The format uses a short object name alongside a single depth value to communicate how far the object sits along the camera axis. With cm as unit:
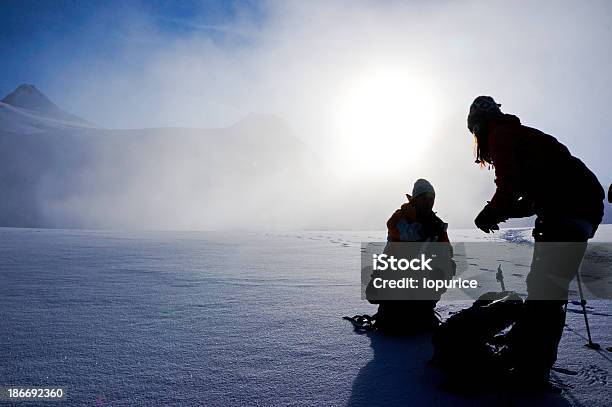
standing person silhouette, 195
